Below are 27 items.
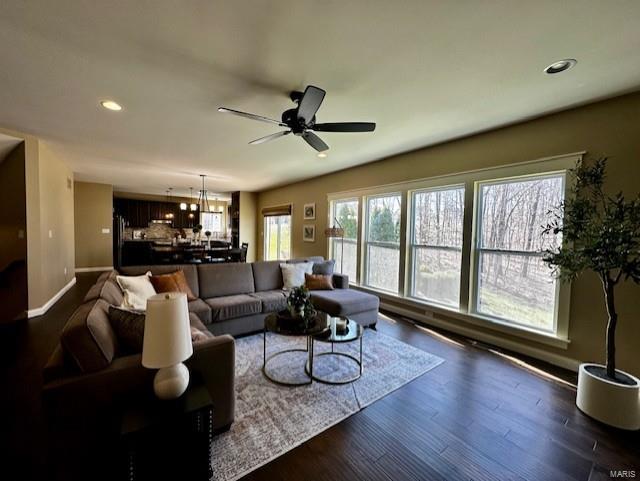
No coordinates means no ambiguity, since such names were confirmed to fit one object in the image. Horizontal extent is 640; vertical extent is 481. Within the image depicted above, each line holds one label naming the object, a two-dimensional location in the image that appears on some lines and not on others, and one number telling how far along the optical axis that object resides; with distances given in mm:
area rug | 1697
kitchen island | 6460
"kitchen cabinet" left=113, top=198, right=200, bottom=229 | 9867
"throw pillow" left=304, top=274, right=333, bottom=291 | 4121
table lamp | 1314
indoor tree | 1956
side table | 1235
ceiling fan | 2169
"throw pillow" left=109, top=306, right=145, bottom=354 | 1675
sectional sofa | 1358
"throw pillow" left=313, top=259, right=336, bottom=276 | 4426
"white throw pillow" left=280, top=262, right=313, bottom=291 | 4148
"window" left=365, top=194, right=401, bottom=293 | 4668
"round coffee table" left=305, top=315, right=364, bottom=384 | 2459
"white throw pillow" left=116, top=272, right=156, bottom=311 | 2574
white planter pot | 1945
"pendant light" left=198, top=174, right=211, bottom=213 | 10117
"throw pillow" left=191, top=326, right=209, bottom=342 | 1918
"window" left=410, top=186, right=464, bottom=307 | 3807
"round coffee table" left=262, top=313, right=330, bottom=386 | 2377
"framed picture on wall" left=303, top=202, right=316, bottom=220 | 6509
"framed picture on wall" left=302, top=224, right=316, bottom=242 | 6512
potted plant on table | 2590
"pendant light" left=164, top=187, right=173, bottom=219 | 10602
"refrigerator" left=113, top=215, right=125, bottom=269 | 7840
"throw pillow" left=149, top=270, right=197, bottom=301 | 3049
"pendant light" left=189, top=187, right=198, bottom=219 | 8942
